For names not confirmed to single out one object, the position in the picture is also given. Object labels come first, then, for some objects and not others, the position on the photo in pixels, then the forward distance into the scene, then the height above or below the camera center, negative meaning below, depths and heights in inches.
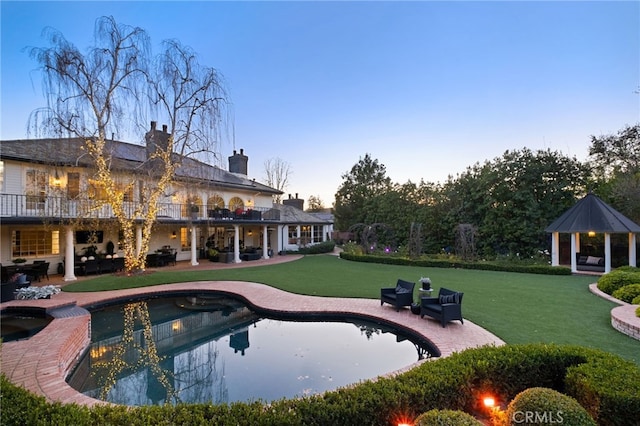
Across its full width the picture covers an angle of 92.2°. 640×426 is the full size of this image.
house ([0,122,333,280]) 493.4 +17.5
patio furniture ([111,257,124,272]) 606.9 -98.8
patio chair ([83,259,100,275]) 562.3 -97.1
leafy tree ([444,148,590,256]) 772.0 +50.1
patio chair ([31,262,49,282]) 504.7 -92.8
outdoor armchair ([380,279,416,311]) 333.1 -88.8
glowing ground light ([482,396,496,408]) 145.9 -89.1
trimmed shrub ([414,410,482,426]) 105.0 -71.1
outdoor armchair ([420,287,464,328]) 279.3 -87.2
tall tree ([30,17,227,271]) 459.5 +193.2
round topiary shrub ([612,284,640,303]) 353.7 -90.3
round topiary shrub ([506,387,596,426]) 112.3 -72.9
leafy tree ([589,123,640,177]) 853.5 +189.0
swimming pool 202.5 -116.6
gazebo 568.4 -17.4
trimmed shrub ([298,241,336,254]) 1024.2 -114.7
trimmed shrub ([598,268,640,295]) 390.0 -83.8
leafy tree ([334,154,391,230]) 1566.2 +146.0
